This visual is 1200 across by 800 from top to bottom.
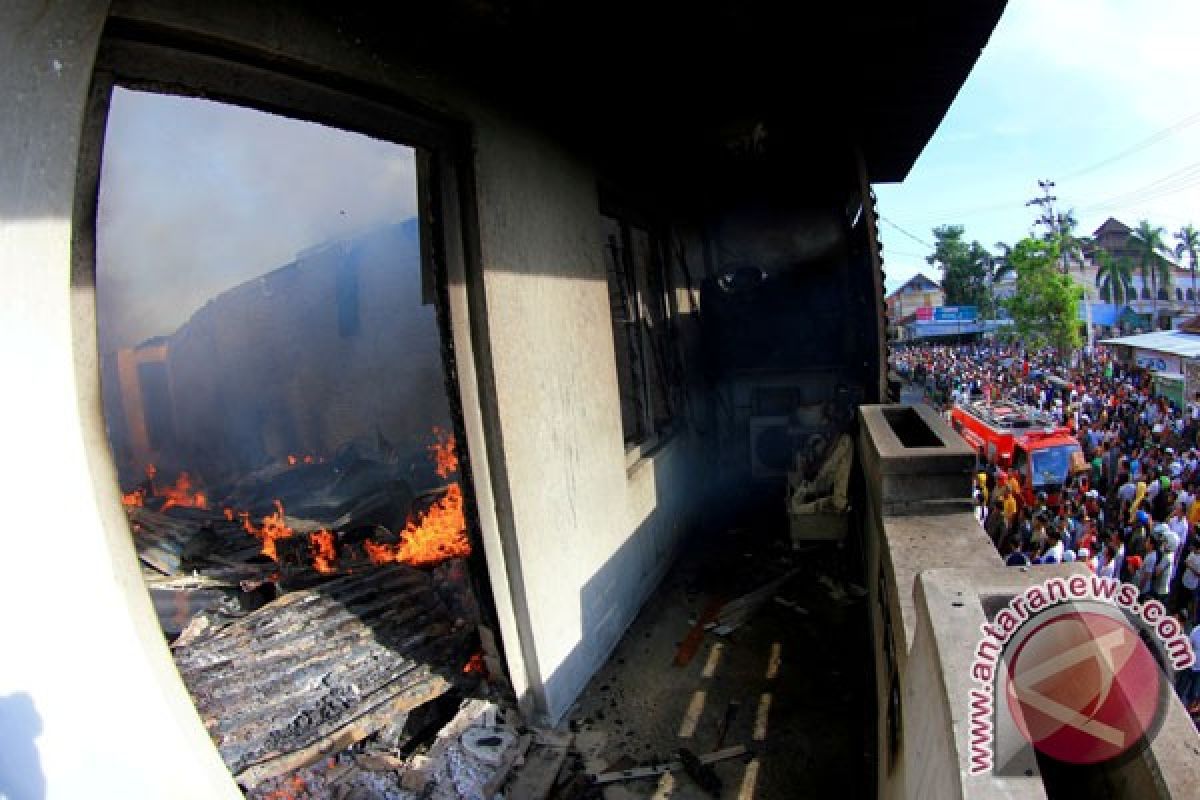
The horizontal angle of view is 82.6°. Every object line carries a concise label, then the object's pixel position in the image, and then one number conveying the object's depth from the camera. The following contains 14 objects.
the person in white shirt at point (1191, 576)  8.27
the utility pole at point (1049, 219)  51.97
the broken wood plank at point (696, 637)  5.93
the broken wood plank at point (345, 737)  3.93
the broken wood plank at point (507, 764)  4.11
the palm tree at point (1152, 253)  61.38
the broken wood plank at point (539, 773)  4.16
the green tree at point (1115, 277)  59.47
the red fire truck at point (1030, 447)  14.84
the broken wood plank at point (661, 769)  4.37
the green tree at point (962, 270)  64.62
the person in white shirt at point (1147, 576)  8.48
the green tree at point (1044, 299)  36.72
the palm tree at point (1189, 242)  68.25
